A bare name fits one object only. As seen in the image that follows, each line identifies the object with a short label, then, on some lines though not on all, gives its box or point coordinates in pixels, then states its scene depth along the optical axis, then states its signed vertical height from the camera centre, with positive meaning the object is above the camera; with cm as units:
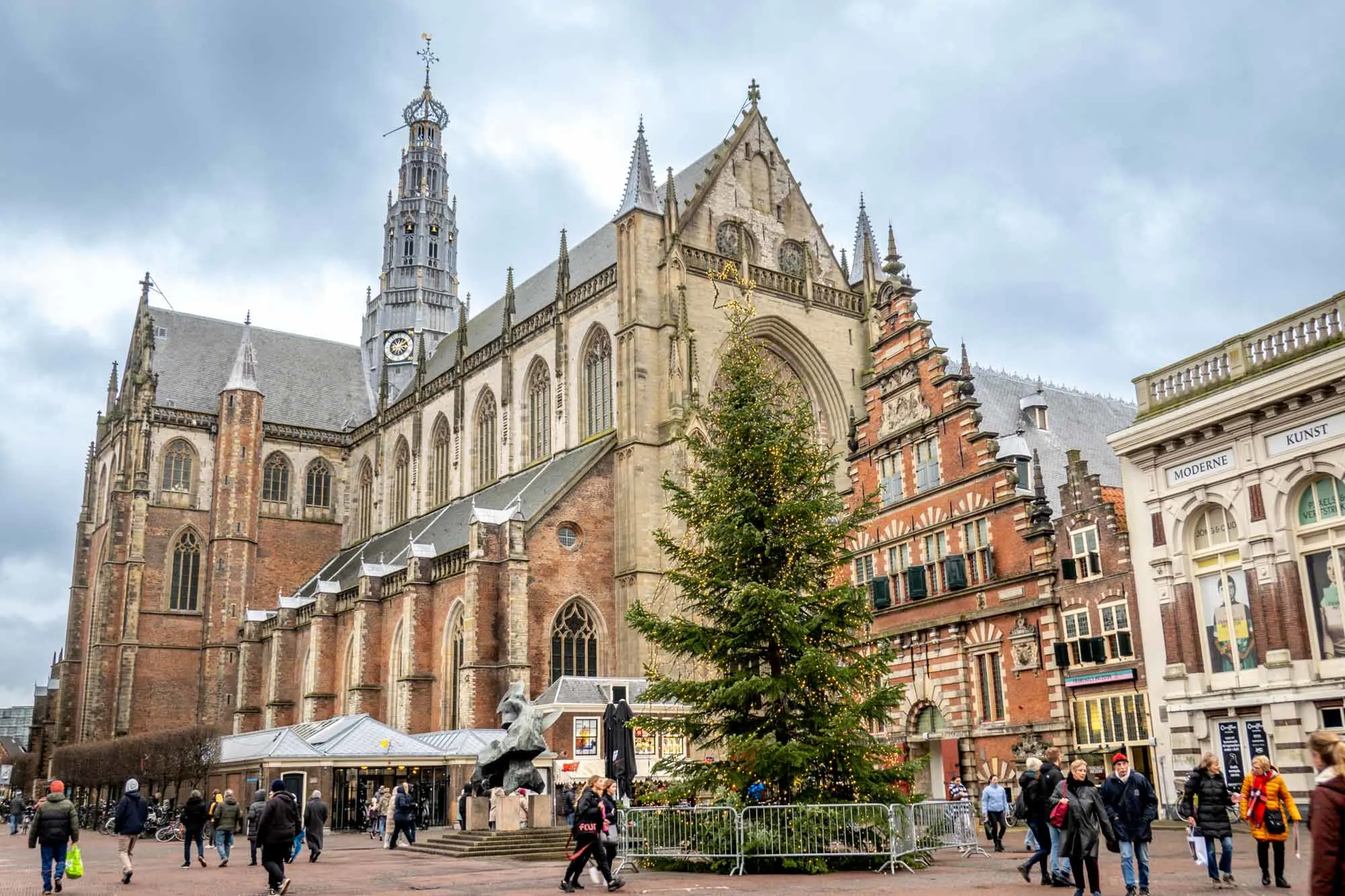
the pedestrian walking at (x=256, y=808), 2265 -92
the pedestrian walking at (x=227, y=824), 2178 -119
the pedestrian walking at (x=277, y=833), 1366 -84
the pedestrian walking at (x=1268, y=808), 1213 -80
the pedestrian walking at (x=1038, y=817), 1369 -94
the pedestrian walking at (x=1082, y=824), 1159 -87
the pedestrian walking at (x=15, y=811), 4300 -167
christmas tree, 1678 +167
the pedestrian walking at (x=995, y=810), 1867 -113
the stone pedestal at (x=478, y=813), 2184 -111
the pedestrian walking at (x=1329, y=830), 558 -49
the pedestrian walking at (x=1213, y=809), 1262 -84
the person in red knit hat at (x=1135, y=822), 1207 -90
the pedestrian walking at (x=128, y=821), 1723 -84
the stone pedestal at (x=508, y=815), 2095 -110
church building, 3903 +1211
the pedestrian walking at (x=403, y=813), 2420 -118
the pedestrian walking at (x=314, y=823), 2189 -122
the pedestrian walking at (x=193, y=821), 2098 -105
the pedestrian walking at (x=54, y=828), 1459 -76
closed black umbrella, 2350 +7
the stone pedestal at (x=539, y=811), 2128 -107
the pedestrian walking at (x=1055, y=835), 1316 -109
